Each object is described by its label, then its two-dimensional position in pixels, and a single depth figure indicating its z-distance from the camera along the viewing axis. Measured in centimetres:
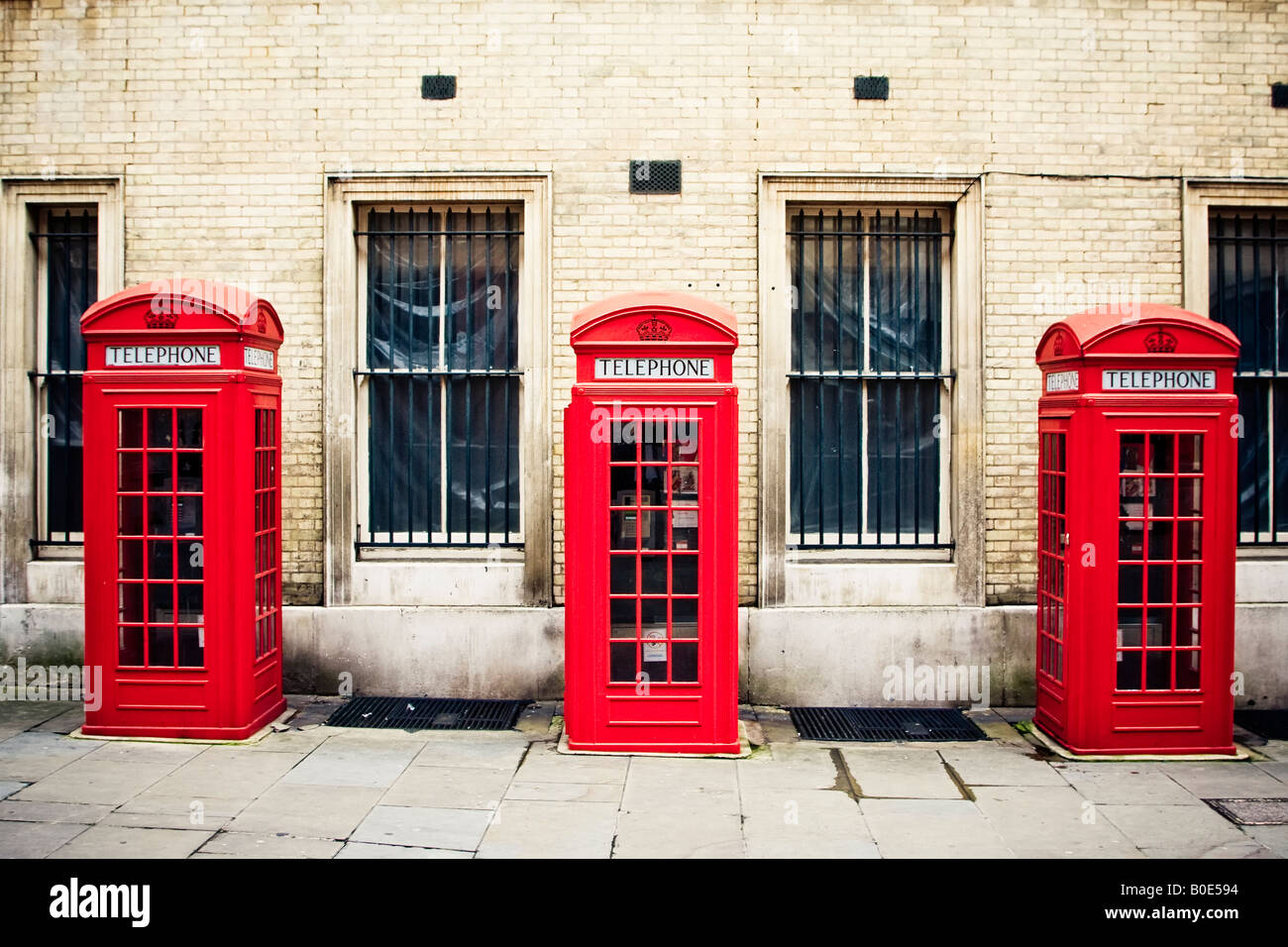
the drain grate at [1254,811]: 616
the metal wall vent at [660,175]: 873
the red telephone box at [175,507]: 727
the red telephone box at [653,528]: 706
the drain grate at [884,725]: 796
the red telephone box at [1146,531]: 720
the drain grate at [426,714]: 809
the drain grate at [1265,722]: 811
